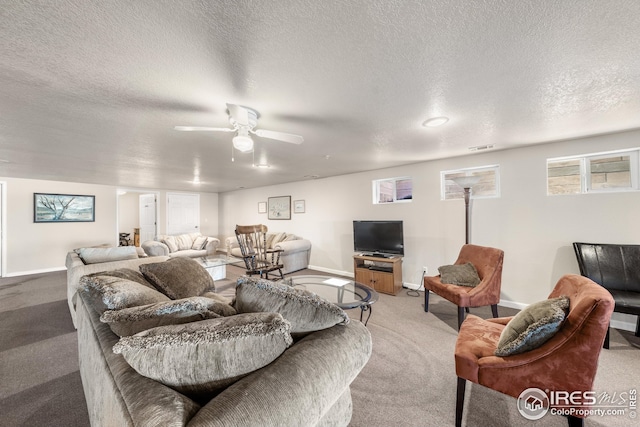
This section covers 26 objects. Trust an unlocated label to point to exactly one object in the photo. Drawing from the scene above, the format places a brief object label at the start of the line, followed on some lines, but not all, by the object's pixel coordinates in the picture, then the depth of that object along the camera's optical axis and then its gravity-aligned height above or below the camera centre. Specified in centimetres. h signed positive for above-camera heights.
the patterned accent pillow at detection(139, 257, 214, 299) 206 -56
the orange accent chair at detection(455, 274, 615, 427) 117 -79
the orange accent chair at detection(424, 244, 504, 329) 252 -83
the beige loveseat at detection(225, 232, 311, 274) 524 -79
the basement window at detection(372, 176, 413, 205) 434 +46
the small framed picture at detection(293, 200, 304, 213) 601 +23
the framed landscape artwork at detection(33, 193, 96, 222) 544 +24
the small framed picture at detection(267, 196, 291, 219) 634 +23
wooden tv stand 389 -98
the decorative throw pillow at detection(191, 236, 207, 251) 641 -74
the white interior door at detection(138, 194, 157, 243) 730 -1
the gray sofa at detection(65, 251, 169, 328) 239 -54
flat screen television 412 -42
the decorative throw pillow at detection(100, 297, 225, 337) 99 -42
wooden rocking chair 403 -64
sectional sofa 70 -53
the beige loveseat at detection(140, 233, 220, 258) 531 -73
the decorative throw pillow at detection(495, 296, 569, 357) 125 -62
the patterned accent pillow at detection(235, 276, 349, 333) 107 -42
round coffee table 230 -88
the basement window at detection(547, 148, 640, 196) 273 +48
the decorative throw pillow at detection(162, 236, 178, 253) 596 -67
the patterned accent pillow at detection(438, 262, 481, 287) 274 -72
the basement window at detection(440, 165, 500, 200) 350 +46
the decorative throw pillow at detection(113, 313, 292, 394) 77 -45
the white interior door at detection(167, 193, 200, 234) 734 +11
